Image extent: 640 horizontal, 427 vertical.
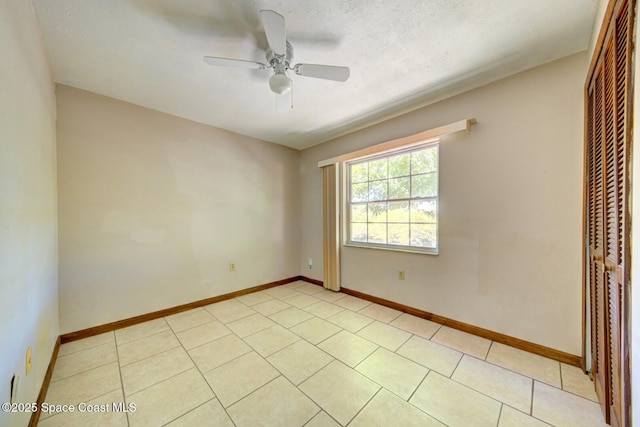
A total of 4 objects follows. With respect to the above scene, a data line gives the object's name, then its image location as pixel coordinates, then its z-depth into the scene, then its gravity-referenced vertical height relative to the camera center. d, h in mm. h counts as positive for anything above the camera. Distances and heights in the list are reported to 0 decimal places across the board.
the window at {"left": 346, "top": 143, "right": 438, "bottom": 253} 2674 +117
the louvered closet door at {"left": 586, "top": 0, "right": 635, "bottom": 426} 979 -7
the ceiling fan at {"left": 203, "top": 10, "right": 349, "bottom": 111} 1489 +1008
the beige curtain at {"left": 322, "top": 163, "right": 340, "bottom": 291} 3553 -276
